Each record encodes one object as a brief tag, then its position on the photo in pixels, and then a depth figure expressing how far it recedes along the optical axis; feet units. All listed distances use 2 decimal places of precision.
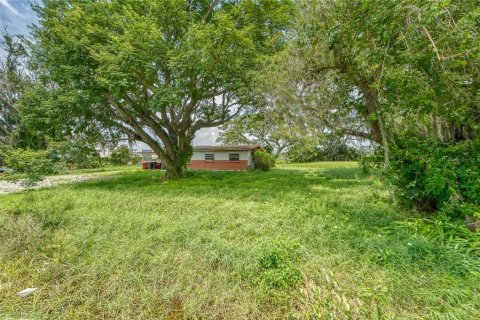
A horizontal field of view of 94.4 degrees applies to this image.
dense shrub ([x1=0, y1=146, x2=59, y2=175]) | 27.66
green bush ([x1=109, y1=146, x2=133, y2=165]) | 51.10
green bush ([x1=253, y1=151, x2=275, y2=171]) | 65.05
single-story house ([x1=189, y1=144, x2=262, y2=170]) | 66.13
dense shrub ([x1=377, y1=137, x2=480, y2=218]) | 12.55
